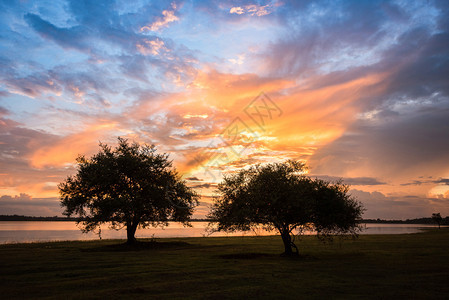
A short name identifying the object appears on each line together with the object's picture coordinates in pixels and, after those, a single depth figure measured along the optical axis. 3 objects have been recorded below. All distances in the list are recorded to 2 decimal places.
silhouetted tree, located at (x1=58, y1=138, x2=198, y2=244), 50.38
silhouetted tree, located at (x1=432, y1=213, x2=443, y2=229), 164.88
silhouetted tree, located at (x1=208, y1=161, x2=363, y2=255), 36.03
